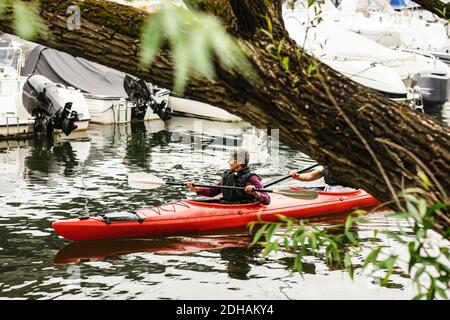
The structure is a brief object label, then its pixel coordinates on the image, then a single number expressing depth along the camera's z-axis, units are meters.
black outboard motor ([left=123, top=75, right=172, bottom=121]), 20.55
